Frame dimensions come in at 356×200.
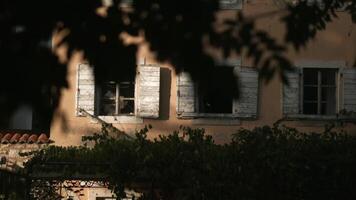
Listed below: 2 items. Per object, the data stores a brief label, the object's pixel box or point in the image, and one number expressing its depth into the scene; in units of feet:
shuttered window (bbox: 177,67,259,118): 76.13
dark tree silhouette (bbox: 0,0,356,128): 15.93
